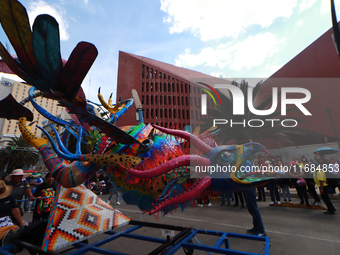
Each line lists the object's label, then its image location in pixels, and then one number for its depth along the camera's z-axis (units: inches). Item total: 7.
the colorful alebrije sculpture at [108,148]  61.1
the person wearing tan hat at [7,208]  106.7
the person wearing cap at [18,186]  149.3
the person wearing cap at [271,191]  268.4
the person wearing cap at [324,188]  201.0
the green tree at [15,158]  854.5
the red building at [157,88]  1020.5
